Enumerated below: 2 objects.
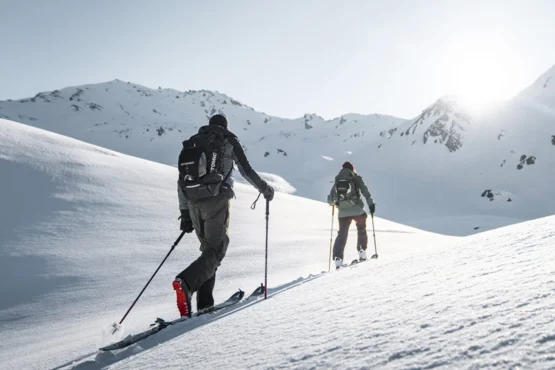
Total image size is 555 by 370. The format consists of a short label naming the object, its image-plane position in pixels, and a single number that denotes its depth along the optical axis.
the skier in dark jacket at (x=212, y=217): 3.47
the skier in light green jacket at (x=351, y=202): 6.58
